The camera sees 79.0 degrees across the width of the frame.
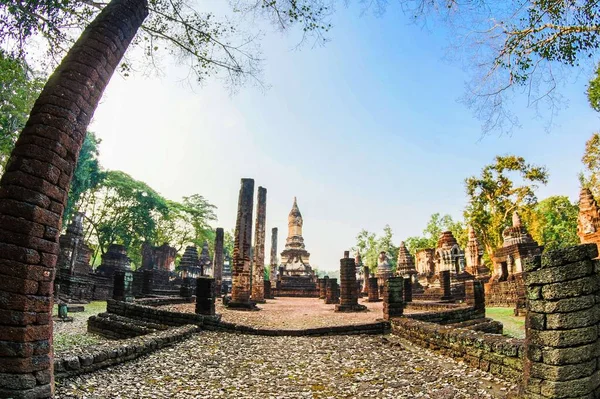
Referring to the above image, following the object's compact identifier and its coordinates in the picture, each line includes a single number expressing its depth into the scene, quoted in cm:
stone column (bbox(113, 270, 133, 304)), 1174
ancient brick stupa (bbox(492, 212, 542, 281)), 2047
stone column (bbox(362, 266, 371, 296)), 2925
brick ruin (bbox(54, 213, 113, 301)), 1670
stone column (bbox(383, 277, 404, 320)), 950
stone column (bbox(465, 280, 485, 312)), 1117
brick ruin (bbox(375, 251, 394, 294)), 2965
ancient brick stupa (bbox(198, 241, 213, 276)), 2664
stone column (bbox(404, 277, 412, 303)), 1730
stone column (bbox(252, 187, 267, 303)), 1839
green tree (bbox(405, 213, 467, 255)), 5203
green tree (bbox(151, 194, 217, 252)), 4194
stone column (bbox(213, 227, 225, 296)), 2262
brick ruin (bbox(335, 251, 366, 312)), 1429
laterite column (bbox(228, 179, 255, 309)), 1399
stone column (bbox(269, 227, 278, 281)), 2995
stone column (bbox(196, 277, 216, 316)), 944
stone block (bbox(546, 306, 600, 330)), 336
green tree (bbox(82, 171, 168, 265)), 3484
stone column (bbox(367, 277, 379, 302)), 2236
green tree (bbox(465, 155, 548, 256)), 3338
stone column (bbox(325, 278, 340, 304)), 1998
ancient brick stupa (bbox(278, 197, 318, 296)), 2852
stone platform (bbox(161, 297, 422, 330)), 1028
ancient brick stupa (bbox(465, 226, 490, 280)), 2732
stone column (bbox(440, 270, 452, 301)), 1779
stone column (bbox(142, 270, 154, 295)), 1767
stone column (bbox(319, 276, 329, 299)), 2379
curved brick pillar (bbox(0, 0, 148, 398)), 317
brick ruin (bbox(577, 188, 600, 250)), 1734
